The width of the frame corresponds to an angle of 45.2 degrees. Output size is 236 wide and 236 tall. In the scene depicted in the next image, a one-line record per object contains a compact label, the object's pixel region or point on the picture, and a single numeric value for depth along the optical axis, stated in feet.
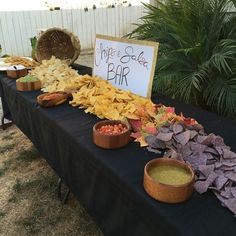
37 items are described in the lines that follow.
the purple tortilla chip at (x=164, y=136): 2.43
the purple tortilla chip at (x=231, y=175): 1.96
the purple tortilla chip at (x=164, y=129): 2.55
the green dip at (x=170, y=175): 1.96
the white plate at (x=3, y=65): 5.65
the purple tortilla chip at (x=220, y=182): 1.94
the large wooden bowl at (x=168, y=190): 1.85
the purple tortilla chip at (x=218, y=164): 2.11
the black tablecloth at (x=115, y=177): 1.80
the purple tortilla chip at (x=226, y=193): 1.87
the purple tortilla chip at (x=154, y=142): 2.50
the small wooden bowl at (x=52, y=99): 3.79
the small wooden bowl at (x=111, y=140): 2.57
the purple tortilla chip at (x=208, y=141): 2.36
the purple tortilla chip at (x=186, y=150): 2.28
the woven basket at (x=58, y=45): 5.59
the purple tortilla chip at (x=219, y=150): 2.24
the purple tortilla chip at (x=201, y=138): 2.38
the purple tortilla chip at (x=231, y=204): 1.79
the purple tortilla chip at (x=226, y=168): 2.07
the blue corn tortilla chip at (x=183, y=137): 2.37
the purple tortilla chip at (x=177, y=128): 2.47
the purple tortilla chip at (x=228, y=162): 2.10
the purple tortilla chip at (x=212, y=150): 2.27
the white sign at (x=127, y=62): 3.65
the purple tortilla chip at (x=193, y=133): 2.42
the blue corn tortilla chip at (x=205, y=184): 1.97
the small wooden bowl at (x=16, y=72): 5.25
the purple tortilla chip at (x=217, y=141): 2.37
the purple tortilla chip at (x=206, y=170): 2.06
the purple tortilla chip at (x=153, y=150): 2.52
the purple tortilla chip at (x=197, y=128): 2.60
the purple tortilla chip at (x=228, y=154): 2.18
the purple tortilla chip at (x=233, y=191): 1.85
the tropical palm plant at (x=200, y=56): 4.44
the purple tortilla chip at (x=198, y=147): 2.28
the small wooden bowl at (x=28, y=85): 4.55
